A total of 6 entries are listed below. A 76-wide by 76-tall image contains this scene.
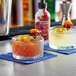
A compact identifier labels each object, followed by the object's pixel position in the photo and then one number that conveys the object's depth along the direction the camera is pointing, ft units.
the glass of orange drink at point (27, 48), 2.77
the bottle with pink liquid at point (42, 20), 3.66
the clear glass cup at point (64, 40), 3.18
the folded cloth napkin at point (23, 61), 2.70
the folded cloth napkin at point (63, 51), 3.04
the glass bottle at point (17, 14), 9.53
